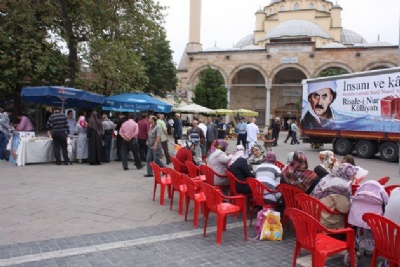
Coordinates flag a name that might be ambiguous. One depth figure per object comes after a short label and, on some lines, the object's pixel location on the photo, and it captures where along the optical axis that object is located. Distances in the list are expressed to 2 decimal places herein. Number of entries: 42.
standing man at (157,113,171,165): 10.30
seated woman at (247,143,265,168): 6.89
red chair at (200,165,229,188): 6.54
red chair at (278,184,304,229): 4.87
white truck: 13.90
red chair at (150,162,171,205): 6.70
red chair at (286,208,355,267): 3.49
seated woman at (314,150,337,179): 5.61
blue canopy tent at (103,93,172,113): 12.62
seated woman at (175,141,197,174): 7.96
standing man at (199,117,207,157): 13.36
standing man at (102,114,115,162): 12.07
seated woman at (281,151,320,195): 5.08
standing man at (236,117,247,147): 16.55
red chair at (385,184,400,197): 5.35
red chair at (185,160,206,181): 7.17
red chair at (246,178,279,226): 5.30
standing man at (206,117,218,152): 13.92
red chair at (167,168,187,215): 6.00
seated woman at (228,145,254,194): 5.89
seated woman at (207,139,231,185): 6.62
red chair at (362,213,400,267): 3.28
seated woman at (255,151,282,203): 5.59
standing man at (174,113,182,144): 15.82
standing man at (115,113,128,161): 11.98
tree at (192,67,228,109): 33.59
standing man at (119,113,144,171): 10.40
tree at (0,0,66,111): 16.20
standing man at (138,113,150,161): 11.34
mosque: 36.06
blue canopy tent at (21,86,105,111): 11.57
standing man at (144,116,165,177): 9.11
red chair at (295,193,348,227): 4.20
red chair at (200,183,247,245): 4.73
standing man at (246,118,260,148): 14.47
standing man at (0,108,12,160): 12.30
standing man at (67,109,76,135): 13.03
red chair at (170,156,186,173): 7.69
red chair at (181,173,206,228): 5.32
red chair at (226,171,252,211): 5.91
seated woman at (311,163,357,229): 4.28
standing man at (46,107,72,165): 10.83
